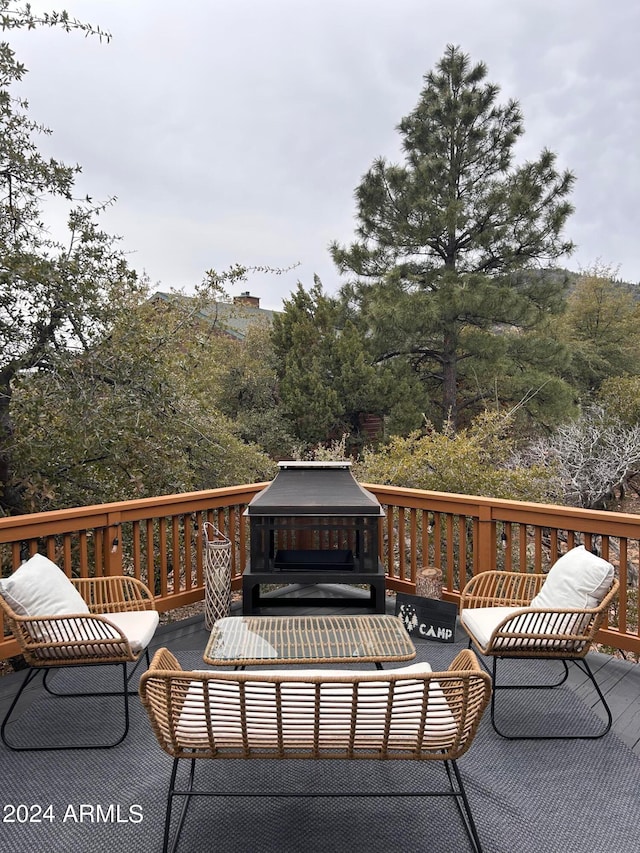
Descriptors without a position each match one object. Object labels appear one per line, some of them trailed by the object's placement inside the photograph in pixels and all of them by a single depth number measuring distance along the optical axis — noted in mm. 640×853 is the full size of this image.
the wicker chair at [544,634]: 2434
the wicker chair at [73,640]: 2352
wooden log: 3695
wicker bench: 1610
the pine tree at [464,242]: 11289
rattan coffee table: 2215
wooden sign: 3422
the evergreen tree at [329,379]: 12172
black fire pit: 3219
